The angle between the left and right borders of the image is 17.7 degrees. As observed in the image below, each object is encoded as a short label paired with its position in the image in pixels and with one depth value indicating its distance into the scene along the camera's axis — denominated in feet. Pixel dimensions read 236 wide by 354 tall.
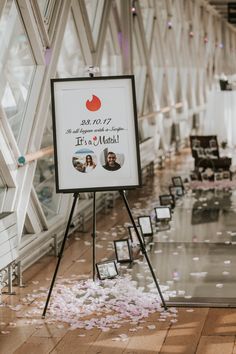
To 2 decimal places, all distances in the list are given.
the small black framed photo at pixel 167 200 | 30.97
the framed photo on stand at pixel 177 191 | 33.81
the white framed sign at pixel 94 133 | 18.65
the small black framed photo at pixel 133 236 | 24.30
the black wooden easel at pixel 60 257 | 18.21
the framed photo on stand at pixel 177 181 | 34.78
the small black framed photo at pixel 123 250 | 22.70
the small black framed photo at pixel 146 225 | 25.52
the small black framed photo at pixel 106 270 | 20.98
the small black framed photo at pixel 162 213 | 28.14
